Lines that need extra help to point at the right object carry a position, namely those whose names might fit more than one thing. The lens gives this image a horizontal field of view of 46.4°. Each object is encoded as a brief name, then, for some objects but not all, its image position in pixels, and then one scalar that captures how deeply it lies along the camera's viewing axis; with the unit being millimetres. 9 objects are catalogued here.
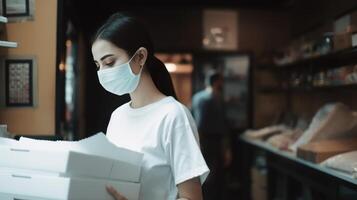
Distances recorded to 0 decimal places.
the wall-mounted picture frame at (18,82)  1738
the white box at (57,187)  1057
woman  1176
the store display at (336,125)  2836
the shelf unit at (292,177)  2383
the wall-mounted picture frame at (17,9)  1673
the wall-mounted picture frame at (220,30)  5281
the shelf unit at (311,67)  3014
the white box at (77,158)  1062
